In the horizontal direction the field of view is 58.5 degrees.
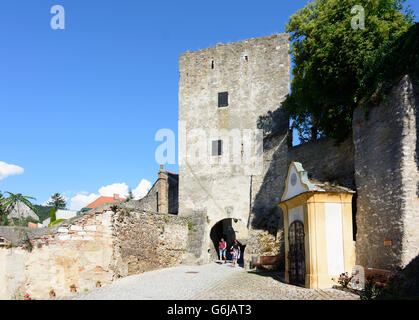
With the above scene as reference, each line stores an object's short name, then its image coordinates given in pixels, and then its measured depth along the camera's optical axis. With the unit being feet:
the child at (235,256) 65.21
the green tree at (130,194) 179.22
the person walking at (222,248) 73.34
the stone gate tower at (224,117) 75.97
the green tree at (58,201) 216.13
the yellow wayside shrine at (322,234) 37.76
